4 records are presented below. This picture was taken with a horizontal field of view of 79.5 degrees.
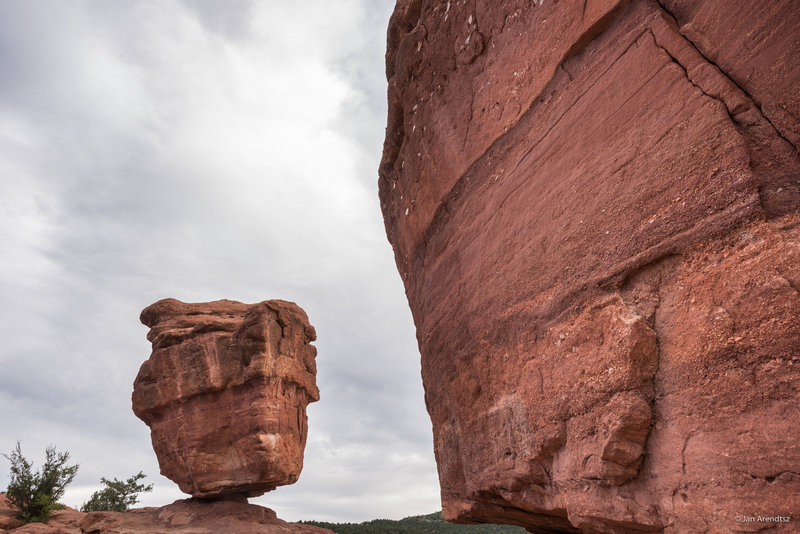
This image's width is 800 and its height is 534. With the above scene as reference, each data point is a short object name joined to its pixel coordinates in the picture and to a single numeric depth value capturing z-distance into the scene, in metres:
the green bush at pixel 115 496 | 31.27
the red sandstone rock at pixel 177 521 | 19.45
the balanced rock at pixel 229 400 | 21.11
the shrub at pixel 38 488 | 21.48
